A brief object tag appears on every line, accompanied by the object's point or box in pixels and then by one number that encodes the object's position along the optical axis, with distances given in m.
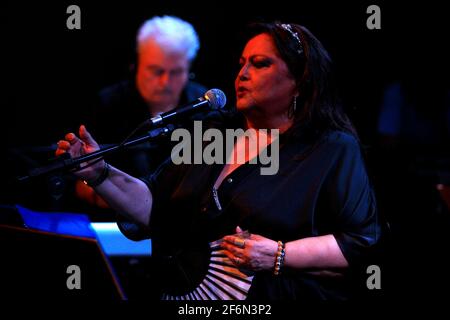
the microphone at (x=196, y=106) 4.07
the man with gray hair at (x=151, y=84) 7.59
